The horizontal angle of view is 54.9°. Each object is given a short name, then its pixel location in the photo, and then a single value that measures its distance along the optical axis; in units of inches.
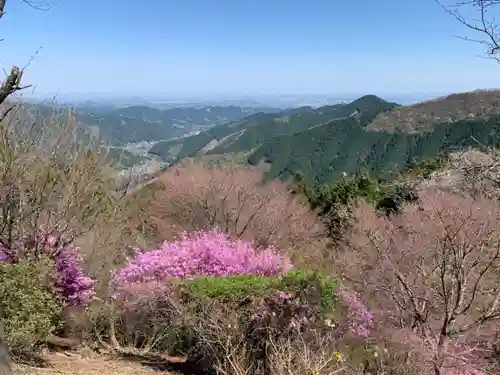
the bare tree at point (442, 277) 315.0
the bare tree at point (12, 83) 149.0
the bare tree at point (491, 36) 134.3
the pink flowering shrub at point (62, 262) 384.2
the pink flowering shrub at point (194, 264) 405.4
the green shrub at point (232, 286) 328.5
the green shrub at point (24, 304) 268.7
